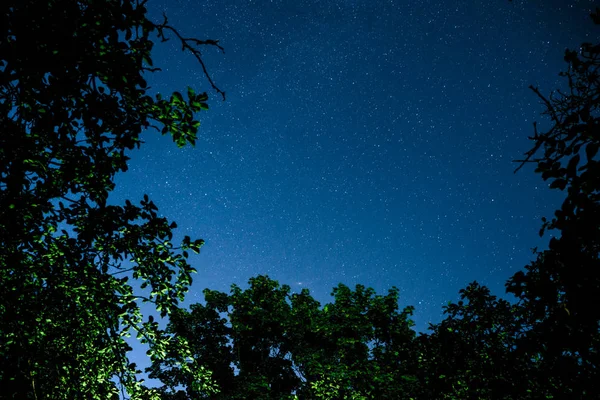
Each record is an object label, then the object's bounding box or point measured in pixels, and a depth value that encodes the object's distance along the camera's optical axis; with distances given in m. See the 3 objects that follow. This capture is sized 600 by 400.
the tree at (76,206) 4.38
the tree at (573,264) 2.79
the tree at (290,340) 25.12
